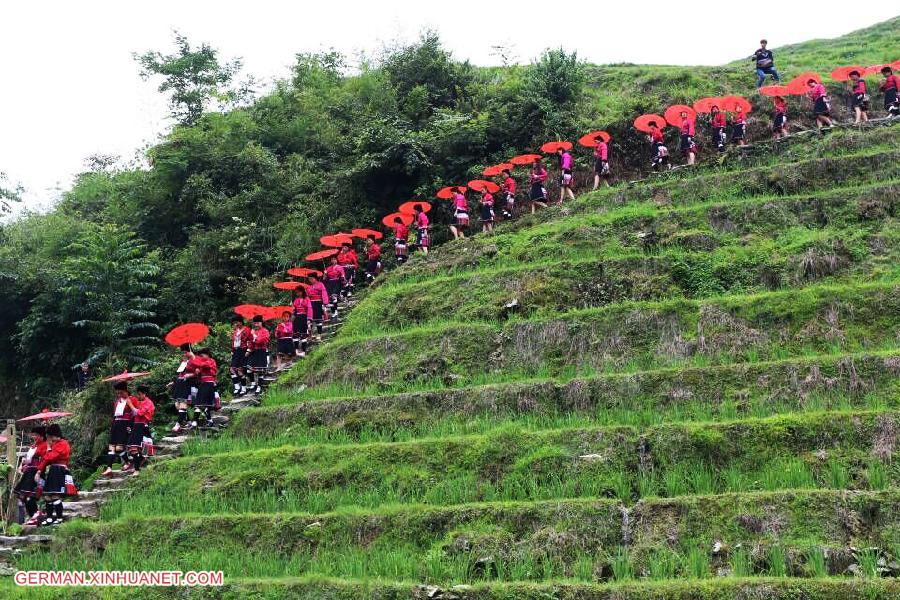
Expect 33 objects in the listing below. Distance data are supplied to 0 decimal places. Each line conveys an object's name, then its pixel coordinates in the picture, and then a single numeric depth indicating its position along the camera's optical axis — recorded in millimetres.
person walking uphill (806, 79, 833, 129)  17078
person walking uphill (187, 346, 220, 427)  13305
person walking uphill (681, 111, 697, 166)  17344
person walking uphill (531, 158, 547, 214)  17891
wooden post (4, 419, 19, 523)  12305
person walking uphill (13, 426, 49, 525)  11711
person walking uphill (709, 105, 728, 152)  17562
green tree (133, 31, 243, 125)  28219
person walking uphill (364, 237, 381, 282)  18375
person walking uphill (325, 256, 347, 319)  17109
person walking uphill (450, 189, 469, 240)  17828
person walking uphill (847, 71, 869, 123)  16891
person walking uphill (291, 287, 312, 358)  15406
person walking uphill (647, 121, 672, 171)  17875
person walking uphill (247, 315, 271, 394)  14320
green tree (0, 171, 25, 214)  26484
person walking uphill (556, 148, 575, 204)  17984
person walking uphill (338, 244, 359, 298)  17812
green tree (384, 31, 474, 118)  24812
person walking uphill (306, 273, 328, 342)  15891
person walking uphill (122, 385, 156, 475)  12328
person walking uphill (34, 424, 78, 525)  11383
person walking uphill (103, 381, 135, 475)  12406
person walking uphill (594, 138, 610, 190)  17938
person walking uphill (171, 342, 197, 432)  13398
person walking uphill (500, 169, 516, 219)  18188
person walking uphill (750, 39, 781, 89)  20000
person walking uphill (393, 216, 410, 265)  17812
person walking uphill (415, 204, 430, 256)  17906
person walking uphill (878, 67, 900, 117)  16691
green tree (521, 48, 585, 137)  20172
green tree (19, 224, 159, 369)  19219
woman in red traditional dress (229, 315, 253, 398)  14461
